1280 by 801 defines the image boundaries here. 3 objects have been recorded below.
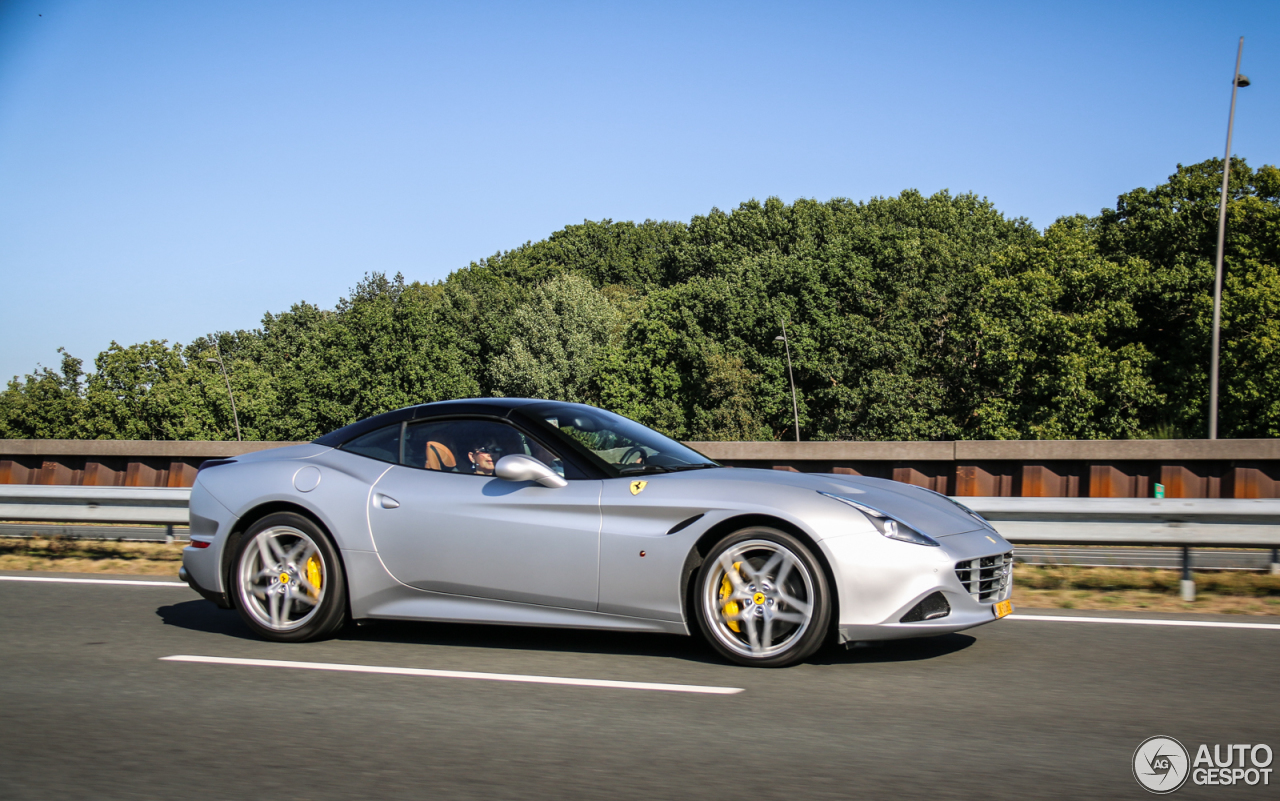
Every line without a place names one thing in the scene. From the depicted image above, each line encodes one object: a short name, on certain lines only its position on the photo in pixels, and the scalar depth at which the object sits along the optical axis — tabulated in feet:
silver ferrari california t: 16.67
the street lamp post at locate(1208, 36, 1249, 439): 74.23
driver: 19.49
